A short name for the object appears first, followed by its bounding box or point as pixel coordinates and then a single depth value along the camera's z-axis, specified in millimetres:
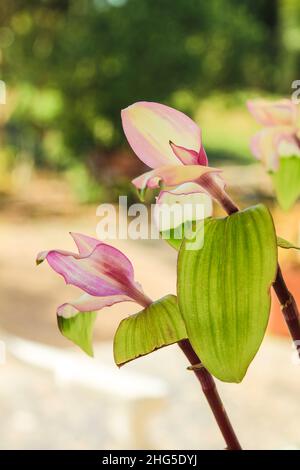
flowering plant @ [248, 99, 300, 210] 567
